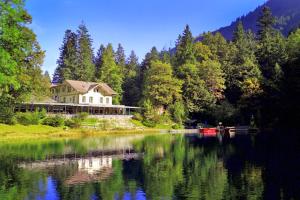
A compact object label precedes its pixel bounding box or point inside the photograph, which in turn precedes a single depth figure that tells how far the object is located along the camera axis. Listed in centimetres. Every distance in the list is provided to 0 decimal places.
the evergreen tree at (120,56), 12940
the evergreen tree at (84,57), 10825
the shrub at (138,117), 8769
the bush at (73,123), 7069
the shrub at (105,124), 7521
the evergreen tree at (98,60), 11072
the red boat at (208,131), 7768
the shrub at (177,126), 8669
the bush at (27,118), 6466
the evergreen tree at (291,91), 8488
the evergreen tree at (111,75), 10300
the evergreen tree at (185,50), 10075
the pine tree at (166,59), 10839
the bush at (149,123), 8525
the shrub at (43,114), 6978
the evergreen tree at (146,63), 10825
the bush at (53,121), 6850
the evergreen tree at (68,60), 10856
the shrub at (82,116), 7538
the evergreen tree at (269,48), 9526
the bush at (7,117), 6150
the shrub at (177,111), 8912
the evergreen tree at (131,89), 10706
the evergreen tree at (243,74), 9162
